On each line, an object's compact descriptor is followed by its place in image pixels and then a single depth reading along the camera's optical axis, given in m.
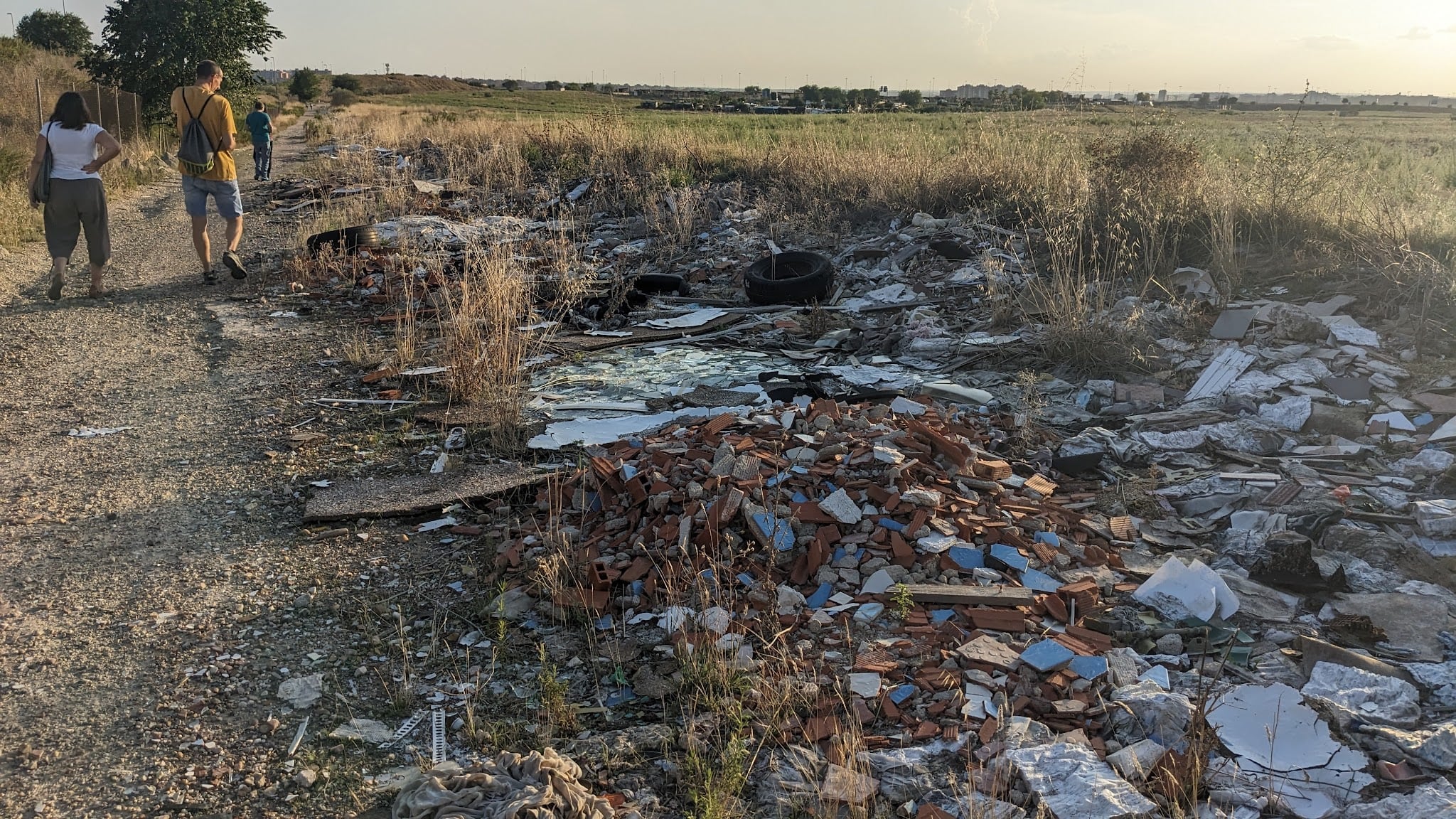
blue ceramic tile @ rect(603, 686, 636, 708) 3.21
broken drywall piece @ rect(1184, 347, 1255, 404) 5.88
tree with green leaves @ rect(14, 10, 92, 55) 48.78
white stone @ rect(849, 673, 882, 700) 3.10
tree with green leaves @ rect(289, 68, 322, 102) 68.31
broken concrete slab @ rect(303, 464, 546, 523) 4.54
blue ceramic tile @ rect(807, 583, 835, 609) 3.65
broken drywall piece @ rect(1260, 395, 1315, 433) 5.37
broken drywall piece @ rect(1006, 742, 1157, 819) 2.49
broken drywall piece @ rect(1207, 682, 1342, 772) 2.72
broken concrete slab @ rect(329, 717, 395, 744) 2.94
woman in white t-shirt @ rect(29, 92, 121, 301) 7.56
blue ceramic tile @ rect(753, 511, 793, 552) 3.86
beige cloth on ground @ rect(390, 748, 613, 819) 2.35
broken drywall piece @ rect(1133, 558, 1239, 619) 3.57
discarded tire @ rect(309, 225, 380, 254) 10.23
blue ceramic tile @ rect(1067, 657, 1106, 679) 3.15
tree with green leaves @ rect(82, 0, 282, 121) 23.77
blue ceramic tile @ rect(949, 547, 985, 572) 3.82
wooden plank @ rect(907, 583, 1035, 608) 3.58
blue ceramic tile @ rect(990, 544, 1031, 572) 3.81
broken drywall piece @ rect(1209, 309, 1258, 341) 6.62
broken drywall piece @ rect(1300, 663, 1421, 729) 2.88
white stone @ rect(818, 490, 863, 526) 3.98
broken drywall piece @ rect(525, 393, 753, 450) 5.52
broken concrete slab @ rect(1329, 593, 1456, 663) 3.31
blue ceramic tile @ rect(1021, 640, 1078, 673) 3.19
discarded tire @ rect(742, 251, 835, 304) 8.62
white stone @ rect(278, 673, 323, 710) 3.11
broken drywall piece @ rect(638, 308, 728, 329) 8.24
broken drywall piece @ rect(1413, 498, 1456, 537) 4.04
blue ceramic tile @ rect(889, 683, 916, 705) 3.07
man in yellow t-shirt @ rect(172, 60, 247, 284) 8.08
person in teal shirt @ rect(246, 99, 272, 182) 18.23
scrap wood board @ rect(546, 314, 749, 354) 7.55
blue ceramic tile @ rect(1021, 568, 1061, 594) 3.72
